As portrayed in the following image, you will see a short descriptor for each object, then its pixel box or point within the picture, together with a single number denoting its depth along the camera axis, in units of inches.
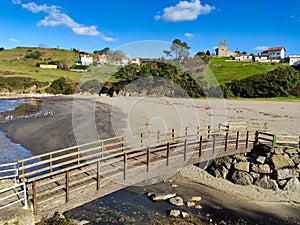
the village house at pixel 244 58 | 4116.6
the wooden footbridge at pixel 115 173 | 328.8
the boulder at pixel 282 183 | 565.9
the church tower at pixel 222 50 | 4569.4
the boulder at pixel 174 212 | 445.7
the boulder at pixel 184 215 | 442.6
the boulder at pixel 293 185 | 553.0
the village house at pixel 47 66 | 4159.7
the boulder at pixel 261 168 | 583.2
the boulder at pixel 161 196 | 503.6
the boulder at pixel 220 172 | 614.2
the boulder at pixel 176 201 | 486.7
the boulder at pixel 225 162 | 623.7
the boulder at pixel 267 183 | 565.6
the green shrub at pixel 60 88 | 3080.7
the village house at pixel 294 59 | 3393.2
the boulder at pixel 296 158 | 578.6
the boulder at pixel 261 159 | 594.5
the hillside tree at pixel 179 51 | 2955.2
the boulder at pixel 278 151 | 588.6
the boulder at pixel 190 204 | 484.0
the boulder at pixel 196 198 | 512.1
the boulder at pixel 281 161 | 576.4
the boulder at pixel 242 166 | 601.0
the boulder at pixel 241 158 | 615.3
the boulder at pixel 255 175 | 588.4
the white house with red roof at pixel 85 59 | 4954.0
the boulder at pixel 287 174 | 568.7
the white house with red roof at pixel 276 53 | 4333.2
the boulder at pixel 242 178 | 583.2
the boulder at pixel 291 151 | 591.2
